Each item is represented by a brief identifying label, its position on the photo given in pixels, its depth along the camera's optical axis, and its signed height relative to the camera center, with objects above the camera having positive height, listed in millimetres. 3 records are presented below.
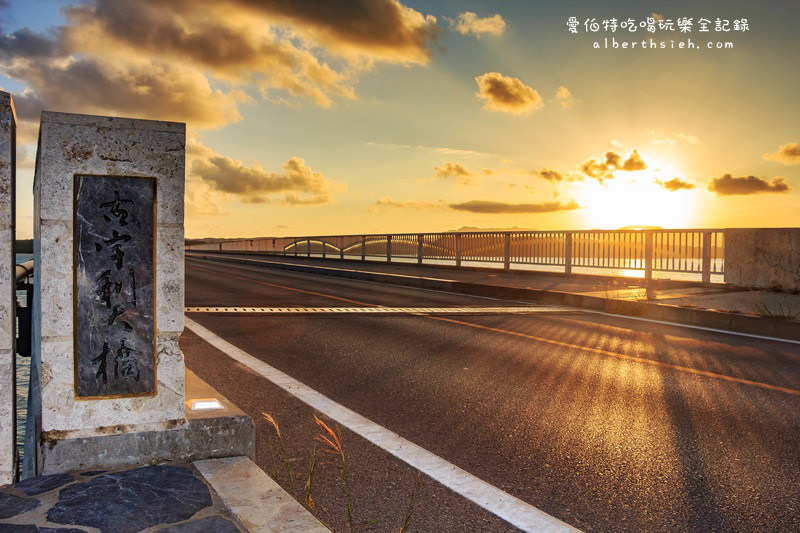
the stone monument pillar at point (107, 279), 3359 -167
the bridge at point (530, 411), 3455 -1356
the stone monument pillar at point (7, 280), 3256 -171
